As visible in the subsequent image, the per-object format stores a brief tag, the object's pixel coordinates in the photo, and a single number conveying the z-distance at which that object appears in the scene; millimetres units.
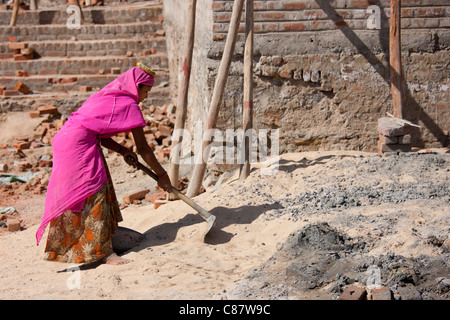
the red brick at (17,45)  10945
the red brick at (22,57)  10789
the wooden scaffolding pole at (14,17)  11405
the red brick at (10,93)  10192
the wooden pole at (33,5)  12254
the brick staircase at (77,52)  10383
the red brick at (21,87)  10242
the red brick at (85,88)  10430
